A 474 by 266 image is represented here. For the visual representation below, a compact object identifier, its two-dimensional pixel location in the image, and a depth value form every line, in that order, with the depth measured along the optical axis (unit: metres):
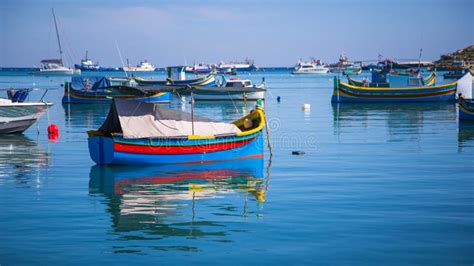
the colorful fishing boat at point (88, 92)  58.81
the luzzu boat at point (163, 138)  22.16
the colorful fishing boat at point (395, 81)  59.53
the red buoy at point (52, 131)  32.81
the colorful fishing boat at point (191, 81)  69.88
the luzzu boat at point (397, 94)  57.47
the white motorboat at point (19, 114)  31.73
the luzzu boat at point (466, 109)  36.54
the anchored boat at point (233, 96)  63.12
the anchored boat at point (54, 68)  180.00
